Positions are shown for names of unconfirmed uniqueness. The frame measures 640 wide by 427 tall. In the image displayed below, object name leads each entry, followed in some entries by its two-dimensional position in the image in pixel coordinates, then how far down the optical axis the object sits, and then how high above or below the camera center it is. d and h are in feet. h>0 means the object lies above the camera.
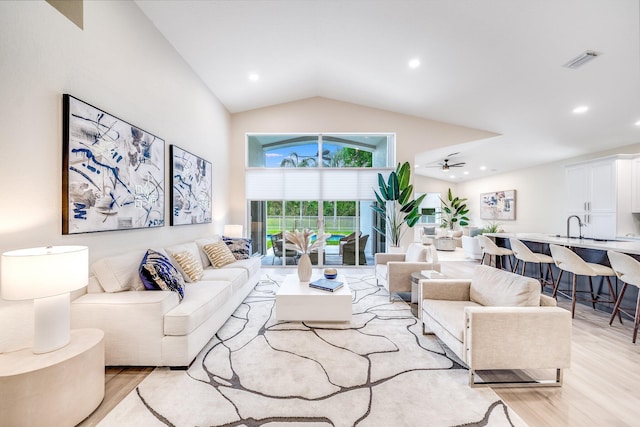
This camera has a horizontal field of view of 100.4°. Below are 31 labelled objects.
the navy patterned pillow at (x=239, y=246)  14.51 -1.79
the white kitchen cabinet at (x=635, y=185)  14.78 +1.61
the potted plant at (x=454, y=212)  33.40 +0.24
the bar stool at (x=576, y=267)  9.98 -2.07
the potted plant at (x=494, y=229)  23.50 -1.41
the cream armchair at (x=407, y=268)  12.39 -2.53
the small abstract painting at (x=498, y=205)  26.55 +0.94
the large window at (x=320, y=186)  19.44 +2.05
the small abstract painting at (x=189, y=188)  11.99 +1.31
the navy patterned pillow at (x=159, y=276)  7.93 -1.87
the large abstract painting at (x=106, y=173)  7.07 +1.31
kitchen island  10.12 -1.68
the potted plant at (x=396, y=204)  17.98 +0.68
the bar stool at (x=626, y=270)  8.41 -1.85
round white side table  4.54 -3.13
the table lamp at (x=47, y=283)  4.81 -1.31
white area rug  5.47 -4.16
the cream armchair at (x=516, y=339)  6.23 -2.94
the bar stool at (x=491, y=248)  15.46 -2.07
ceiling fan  23.49 +4.75
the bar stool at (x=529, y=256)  12.69 -2.08
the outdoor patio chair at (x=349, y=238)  19.63 -1.77
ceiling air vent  9.84 +5.93
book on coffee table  10.22 -2.79
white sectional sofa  6.92 -2.73
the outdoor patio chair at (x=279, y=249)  19.70 -2.62
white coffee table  9.80 -3.43
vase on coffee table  11.30 -2.37
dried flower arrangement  11.38 -1.12
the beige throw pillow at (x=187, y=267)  10.24 -2.05
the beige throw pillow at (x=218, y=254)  12.80 -1.98
